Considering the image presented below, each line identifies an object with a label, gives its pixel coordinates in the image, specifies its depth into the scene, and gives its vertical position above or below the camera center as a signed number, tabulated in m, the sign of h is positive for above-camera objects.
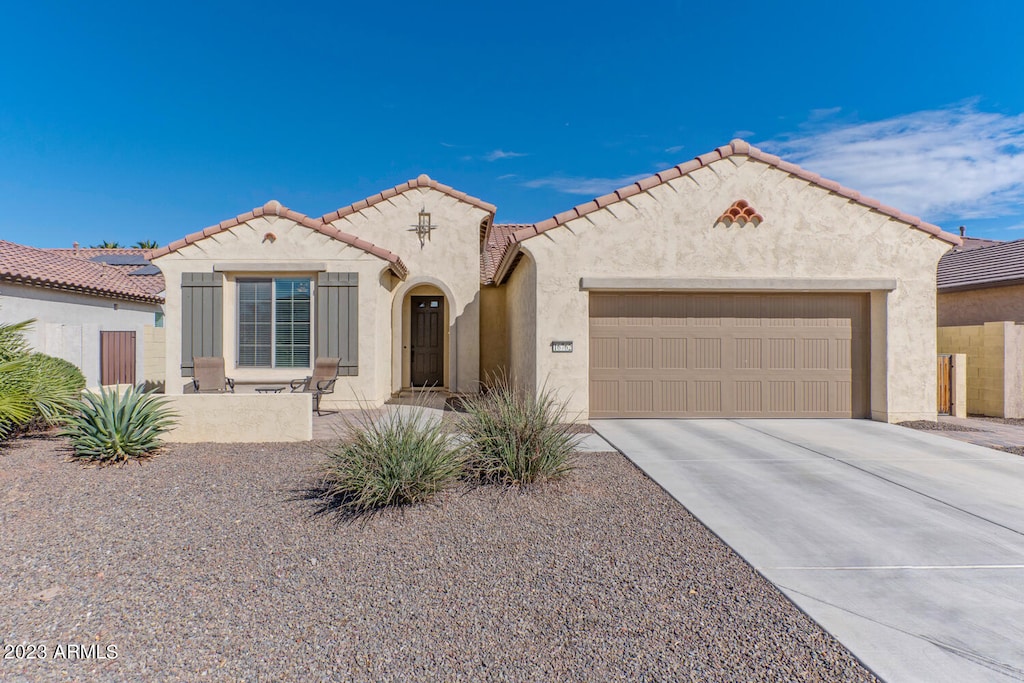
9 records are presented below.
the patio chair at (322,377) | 10.13 -0.64
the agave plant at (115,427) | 6.28 -1.01
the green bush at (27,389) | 6.84 -0.63
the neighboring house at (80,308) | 12.81 +1.02
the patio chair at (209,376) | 10.02 -0.60
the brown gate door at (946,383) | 10.27 -0.78
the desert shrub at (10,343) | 7.34 +0.03
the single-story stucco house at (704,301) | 9.26 +0.78
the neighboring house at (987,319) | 10.38 +0.61
